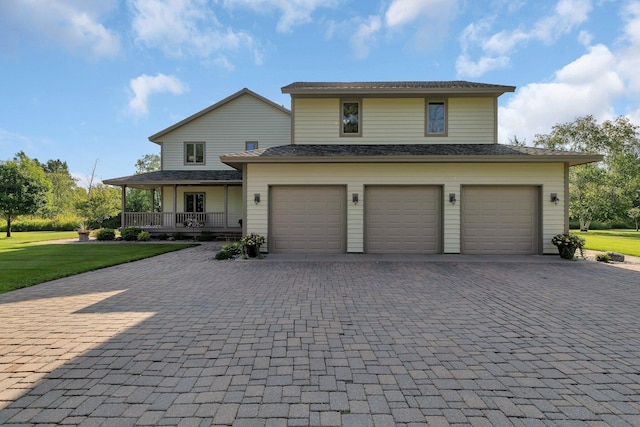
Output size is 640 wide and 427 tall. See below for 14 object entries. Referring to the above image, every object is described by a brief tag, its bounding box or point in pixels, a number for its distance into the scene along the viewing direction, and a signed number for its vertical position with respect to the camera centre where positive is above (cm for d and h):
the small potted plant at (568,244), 1027 -105
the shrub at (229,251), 1041 -136
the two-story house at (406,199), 1098 +55
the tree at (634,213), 3010 +7
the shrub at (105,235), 1722 -126
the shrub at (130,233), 1706 -115
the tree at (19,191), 1973 +148
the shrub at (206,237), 1755 -140
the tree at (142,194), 2917 +204
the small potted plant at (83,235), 1741 -128
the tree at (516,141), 3903 +964
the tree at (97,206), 2197 +52
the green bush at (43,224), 2663 -102
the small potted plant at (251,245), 1052 -113
